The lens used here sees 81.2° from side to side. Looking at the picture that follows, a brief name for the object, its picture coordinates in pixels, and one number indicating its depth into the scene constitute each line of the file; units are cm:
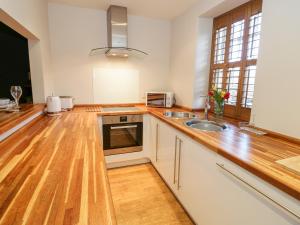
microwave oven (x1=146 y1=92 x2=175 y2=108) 272
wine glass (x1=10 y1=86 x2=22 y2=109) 162
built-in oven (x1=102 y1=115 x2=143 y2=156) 232
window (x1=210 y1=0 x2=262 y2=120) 174
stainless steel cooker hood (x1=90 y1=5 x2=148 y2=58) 238
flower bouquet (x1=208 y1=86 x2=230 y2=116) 196
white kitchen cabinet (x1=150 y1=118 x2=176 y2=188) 187
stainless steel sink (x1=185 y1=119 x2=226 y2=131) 183
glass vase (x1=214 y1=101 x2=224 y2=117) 202
